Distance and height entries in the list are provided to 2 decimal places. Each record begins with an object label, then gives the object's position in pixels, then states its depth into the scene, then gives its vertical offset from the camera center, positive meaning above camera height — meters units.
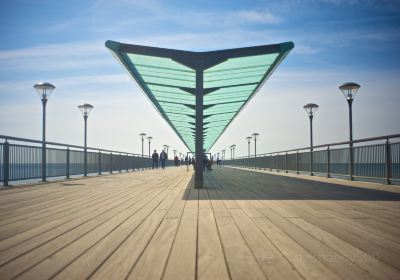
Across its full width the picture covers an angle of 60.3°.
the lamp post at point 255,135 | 36.50 +1.98
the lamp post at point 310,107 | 18.75 +2.54
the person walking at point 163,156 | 27.23 -0.19
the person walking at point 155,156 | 29.03 -0.20
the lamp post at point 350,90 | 13.50 +2.52
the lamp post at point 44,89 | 13.46 +2.61
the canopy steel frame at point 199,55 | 8.72 +2.59
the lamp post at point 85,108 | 18.92 +2.52
